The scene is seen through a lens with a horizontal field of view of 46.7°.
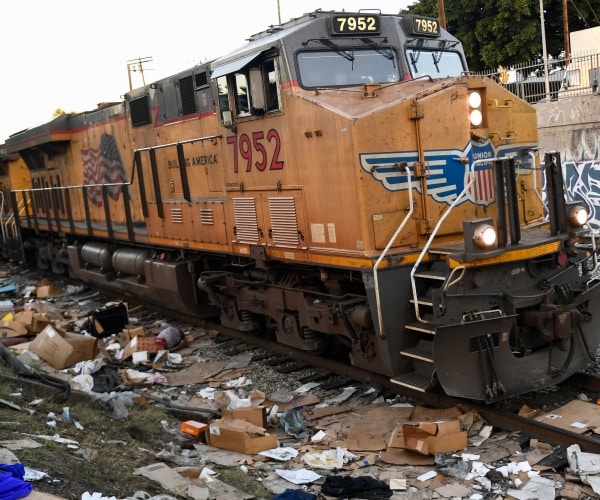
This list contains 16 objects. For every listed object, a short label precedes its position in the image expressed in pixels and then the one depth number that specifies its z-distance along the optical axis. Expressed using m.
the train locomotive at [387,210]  6.28
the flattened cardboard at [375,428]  6.27
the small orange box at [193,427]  6.70
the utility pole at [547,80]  15.96
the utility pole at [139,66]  48.84
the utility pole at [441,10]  21.61
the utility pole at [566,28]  28.50
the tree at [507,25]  31.77
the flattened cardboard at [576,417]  6.00
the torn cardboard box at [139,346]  9.88
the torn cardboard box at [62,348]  9.45
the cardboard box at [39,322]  11.27
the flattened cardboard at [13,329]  10.98
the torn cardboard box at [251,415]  6.87
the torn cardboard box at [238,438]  6.29
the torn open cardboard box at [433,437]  5.88
